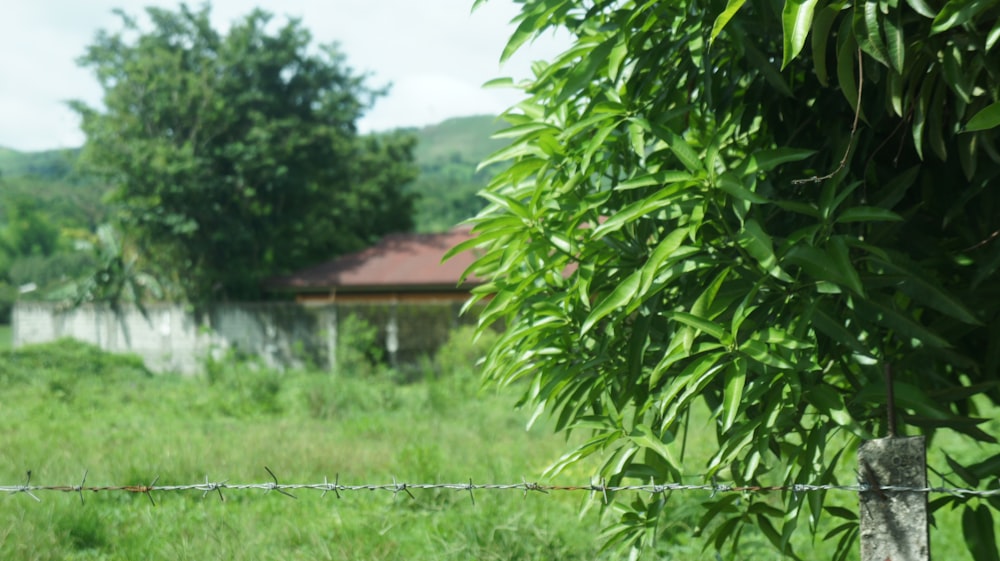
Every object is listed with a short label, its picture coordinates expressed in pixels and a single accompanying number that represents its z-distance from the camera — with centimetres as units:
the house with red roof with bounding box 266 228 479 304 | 2231
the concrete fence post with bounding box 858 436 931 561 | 233
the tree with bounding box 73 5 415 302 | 2295
